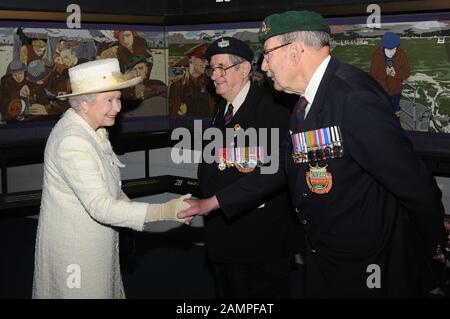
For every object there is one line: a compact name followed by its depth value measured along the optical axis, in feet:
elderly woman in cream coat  8.64
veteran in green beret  7.06
